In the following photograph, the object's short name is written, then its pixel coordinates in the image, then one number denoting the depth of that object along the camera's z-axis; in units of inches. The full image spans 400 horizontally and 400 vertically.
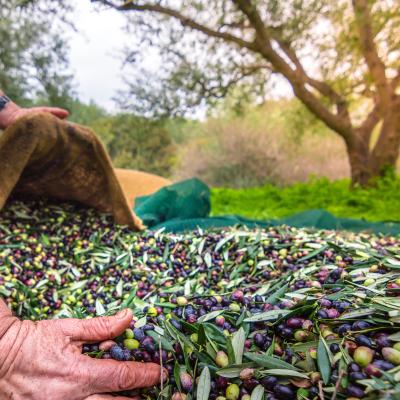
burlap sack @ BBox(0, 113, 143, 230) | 57.7
